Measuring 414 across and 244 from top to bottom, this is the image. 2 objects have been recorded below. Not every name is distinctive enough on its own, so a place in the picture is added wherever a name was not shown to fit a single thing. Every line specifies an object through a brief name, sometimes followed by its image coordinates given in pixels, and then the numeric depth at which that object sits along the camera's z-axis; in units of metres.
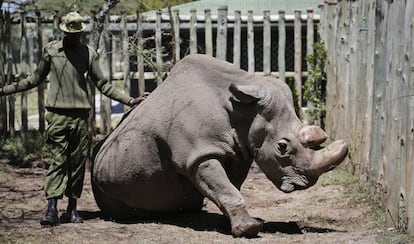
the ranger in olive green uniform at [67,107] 14.04
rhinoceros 13.31
